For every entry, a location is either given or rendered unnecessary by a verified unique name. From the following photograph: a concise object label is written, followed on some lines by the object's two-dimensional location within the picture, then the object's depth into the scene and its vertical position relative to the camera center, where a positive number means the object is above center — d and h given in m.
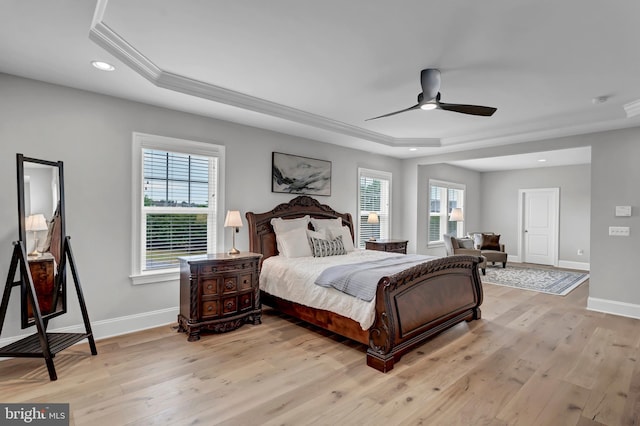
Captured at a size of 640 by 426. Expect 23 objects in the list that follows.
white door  8.32 -0.34
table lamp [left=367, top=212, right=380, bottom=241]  5.79 -0.14
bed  2.76 -0.94
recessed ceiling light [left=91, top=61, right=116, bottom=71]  2.68 +1.17
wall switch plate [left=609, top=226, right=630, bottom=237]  4.32 -0.24
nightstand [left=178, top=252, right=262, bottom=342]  3.35 -0.90
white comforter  2.92 -0.81
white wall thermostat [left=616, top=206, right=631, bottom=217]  4.29 +0.03
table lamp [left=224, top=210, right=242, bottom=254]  3.90 -0.15
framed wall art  4.75 +0.53
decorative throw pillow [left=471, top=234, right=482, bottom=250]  7.94 -0.71
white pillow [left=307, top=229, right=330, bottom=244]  4.56 -0.35
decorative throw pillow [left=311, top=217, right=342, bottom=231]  4.91 -0.21
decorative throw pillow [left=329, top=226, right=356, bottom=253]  4.78 -0.38
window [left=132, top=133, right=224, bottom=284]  3.62 +0.07
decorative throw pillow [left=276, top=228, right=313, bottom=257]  4.30 -0.45
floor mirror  2.56 -0.47
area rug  5.80 -1.33
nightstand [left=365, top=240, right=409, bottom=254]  5.66 -0.62
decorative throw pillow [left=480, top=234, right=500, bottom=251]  7.84 -0.74
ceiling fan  2.93 +1.03
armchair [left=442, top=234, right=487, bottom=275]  6.88 -0.77
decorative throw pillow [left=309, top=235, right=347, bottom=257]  4.36 -0.51
